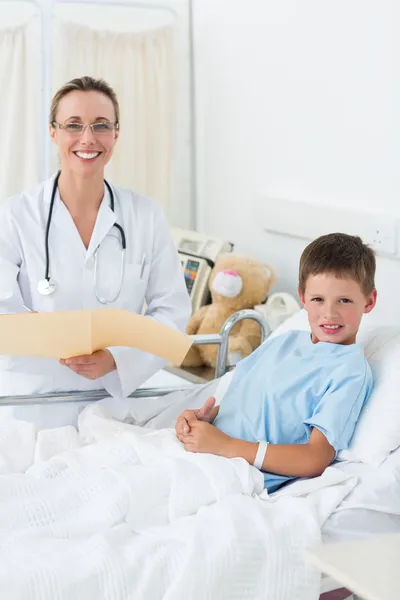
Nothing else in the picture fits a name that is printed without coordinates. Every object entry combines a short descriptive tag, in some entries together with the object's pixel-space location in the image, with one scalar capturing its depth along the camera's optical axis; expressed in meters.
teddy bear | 3.24
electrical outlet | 2.89
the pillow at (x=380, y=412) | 1.91
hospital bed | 1.76
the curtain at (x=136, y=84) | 3.58
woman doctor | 2.33
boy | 1.93
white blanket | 1.54
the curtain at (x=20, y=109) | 3.45
